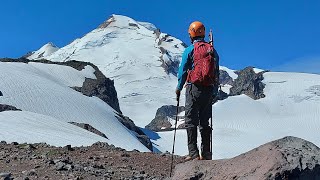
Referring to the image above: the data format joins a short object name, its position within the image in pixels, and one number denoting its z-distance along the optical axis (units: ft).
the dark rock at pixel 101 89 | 117.07
